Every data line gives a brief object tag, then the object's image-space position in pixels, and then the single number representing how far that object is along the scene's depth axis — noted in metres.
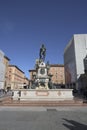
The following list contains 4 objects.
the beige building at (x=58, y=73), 52.86
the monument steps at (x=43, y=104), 9.41
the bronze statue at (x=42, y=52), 15.96
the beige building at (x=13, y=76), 48.49
